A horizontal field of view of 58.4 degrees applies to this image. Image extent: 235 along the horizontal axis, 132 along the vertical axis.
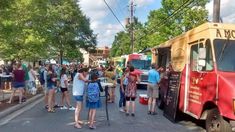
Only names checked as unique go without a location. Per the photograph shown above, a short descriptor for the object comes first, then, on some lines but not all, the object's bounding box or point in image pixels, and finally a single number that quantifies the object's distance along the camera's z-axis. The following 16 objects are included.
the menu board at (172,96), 6.33
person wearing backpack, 5.56
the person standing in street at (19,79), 8.31
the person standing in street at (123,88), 7.26
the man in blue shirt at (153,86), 7.17
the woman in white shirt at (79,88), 5.77
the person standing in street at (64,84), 7.70
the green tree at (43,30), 13.93
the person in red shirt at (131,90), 6.90
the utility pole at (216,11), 8.45
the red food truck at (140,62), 15.69
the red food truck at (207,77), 4.59
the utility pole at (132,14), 32.71
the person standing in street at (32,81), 10.94
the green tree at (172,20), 21.18
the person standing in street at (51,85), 7.45
